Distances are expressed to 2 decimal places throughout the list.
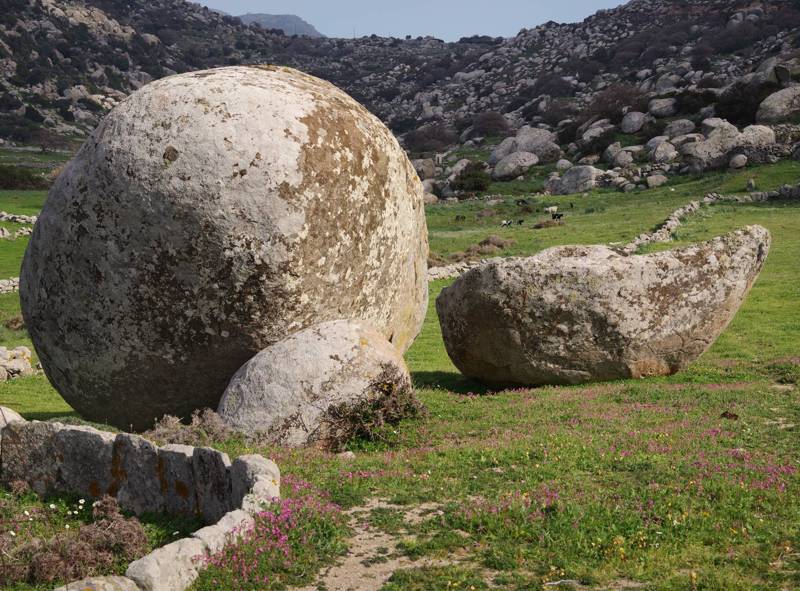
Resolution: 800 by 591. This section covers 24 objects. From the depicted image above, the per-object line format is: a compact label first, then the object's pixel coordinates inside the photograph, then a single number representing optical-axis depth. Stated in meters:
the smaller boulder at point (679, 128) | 64.25
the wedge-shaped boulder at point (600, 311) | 15.46
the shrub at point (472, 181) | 60.53
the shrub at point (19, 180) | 60.03
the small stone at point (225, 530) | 7.26
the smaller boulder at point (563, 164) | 64.62
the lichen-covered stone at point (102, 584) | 6.36
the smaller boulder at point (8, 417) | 11.00
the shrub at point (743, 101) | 63.62
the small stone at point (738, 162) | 50.12
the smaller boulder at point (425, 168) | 73.75
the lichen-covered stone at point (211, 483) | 8.70
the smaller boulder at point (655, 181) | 50.81
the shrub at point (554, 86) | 116.75
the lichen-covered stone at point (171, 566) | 6.65
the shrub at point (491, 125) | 99.53
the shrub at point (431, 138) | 101.50
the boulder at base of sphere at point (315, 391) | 11.52
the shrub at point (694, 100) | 70.44
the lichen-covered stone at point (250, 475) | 8.32
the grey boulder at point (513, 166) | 65.31
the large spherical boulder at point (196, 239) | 11.76
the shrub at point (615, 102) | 75.88
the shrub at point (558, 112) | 94.62
